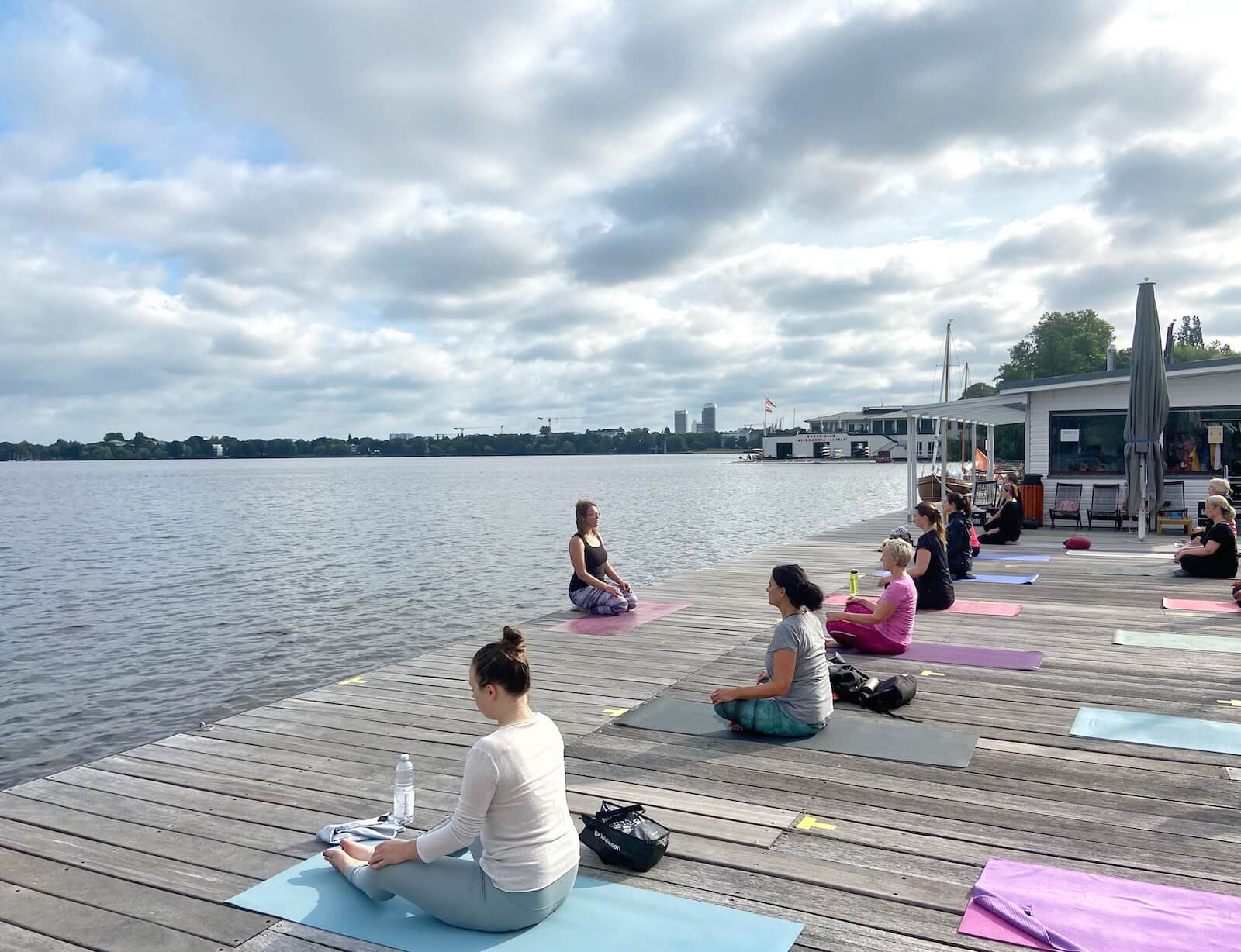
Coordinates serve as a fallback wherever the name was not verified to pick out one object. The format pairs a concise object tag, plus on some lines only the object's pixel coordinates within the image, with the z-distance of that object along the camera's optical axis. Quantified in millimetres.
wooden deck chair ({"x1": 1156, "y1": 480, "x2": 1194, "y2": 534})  16625
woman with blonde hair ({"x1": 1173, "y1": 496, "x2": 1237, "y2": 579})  10531
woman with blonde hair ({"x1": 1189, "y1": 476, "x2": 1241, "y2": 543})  11594
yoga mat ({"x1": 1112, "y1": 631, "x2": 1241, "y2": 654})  7586
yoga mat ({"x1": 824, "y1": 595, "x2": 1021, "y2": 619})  9352
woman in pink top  7266
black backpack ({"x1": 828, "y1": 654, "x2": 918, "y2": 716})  5934
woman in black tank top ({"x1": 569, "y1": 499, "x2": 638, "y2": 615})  9766
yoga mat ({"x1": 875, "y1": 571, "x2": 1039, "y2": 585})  11367
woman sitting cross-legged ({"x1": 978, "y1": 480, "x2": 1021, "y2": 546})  15578
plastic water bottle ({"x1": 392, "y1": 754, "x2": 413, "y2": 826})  4270
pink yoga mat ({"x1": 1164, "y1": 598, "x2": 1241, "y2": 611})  9328
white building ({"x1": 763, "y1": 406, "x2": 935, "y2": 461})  110062
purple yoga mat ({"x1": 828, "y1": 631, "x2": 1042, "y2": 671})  7121
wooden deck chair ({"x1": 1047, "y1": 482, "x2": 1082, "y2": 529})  17750
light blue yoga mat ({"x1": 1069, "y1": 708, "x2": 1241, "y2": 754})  5207
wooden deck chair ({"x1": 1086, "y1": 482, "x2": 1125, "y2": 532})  17047
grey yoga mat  5098
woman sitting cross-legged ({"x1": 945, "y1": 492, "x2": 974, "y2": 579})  11719
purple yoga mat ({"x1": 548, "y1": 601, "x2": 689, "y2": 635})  9172
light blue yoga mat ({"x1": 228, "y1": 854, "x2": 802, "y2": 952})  3234
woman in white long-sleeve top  3145
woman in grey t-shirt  5145
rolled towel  4090
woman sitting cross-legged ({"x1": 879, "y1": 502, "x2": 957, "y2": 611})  9172
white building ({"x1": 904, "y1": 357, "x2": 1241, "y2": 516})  16562
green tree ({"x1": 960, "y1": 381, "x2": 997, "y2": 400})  103725
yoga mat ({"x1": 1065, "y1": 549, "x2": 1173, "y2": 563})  13477
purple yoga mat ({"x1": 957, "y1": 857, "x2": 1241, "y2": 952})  3148
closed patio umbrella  14672
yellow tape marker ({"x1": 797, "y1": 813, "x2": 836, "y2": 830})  4199
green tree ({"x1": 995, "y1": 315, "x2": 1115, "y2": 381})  74625
